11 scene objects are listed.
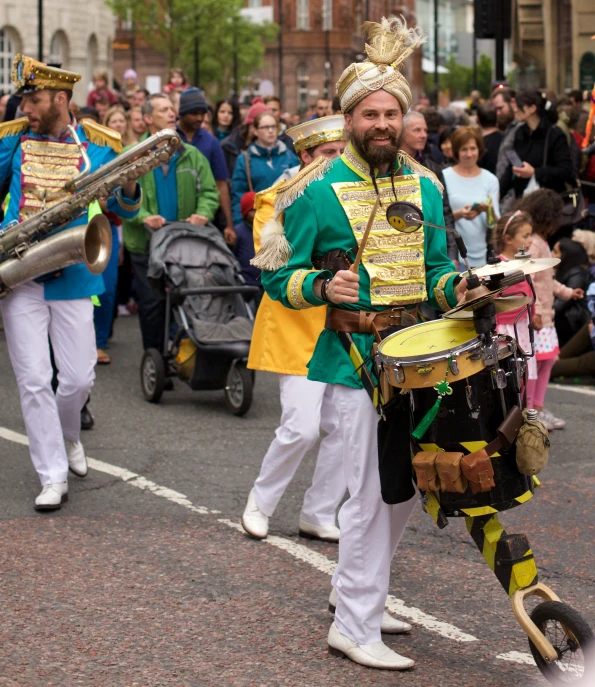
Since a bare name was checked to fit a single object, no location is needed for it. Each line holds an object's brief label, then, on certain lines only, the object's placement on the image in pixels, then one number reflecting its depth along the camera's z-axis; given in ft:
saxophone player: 22.63
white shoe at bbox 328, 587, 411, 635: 16.67
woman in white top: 31.94
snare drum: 13.83
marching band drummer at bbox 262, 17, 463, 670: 15.31
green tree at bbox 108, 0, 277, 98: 224.12
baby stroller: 31.19
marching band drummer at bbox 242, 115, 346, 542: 20.67
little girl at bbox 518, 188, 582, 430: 28.45
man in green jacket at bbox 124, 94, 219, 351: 34.27
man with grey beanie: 37.55
